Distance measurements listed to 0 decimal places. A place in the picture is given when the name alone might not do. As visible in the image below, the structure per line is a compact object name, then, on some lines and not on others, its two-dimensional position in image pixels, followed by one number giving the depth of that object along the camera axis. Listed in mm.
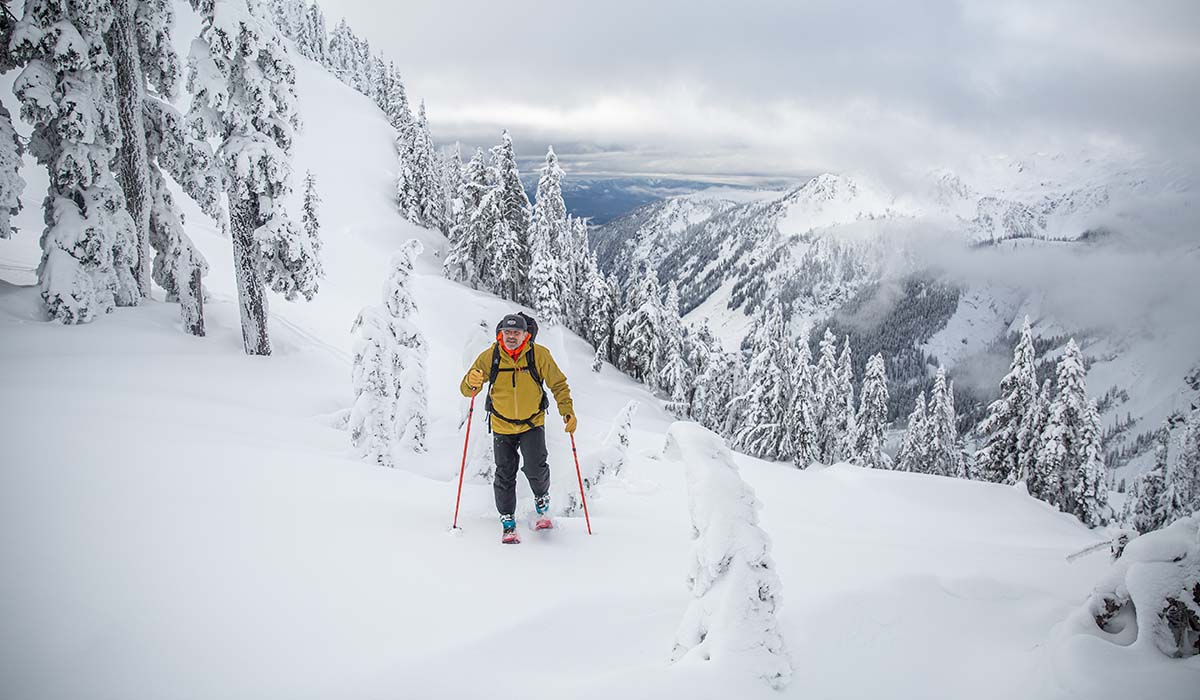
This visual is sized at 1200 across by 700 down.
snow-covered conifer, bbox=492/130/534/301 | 34906
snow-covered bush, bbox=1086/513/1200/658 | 3432
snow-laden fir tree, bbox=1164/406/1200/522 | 29467
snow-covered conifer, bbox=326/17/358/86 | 103500
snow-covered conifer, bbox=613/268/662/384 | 36250
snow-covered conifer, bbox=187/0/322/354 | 10758
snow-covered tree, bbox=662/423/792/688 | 3242
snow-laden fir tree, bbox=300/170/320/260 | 30391
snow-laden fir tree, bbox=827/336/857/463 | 39188
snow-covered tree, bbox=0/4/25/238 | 9680
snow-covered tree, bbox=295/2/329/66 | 95900
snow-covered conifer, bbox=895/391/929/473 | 39281
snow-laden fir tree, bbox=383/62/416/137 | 54144
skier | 5535
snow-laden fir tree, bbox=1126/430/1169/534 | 33031
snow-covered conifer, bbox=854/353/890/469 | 42062
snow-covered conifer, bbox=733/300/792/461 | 31781
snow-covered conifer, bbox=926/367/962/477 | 38469
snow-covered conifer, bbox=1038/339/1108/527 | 25594
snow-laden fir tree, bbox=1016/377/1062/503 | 26062
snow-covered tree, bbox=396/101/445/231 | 51469
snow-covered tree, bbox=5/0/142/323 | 9758
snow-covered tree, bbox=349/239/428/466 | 10008
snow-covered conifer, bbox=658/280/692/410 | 34312
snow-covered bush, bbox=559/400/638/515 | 7539
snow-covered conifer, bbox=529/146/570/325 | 32156
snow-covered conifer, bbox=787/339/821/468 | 31703
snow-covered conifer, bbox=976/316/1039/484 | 27359
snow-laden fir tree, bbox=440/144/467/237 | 38438
